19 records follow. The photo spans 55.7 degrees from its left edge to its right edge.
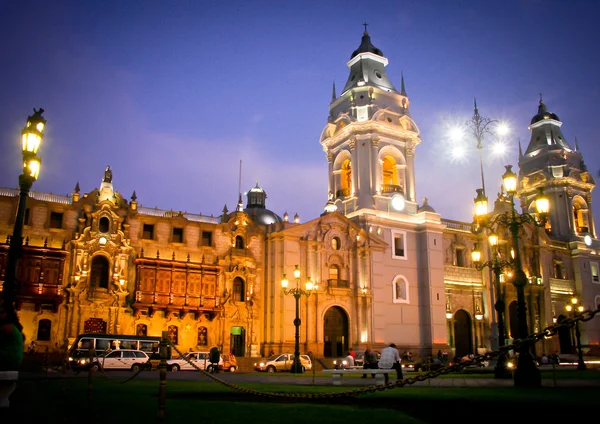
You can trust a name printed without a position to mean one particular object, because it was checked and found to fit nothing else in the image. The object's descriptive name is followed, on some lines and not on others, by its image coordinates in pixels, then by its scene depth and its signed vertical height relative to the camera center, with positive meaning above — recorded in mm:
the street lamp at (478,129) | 30817 +11630
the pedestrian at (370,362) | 20988 -575
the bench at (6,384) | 8742 -580
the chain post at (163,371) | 8469 -380
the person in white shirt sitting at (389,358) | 17425 -349
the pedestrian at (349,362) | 31078 -833
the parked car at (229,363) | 33791 -955
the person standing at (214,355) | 24047 -356
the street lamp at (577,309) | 27475 +2995
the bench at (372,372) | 17138 -851
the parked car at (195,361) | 31666 -876
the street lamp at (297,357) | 29484 -529
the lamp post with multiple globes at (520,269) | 14906 +2246
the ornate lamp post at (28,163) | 11638 +3956
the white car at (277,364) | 32894 -986
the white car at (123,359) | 29812 -652
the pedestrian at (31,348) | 31119 -79
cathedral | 34562 +5945
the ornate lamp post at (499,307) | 19531 +1541
